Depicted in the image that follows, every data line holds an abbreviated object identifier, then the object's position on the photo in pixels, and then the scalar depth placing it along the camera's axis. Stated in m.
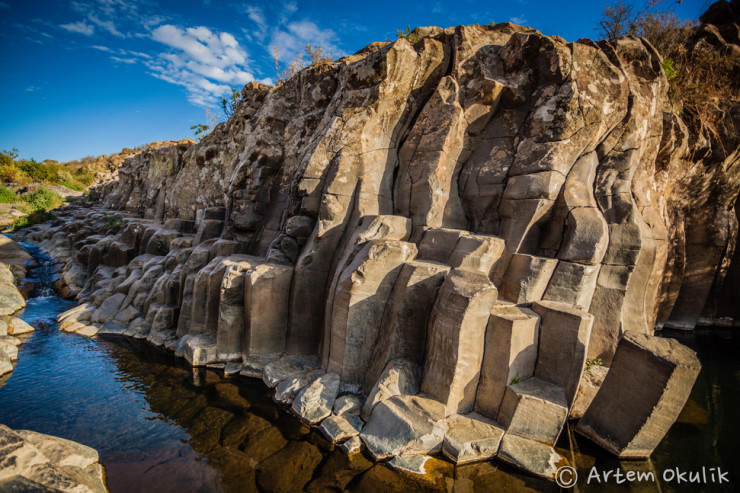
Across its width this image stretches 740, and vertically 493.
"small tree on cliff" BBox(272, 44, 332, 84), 11.16
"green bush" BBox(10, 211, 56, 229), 17.80
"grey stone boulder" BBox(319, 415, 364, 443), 4.33
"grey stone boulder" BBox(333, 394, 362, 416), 4.74
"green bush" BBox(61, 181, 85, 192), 29.33
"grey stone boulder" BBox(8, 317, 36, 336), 7.74
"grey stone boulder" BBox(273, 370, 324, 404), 5.25
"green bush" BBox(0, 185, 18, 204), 20.45
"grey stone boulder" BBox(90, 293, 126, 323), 8.58
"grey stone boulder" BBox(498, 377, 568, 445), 4.20
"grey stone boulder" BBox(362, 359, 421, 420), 4.57
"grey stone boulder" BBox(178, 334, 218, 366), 6.48
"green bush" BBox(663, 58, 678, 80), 8.45
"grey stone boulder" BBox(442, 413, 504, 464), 3.99
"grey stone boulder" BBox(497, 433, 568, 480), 3.87
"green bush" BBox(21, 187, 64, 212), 20.22
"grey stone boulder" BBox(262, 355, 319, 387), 5.74
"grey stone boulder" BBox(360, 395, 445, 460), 4.02
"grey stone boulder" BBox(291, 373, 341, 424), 4.77
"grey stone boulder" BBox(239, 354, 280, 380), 6.08
